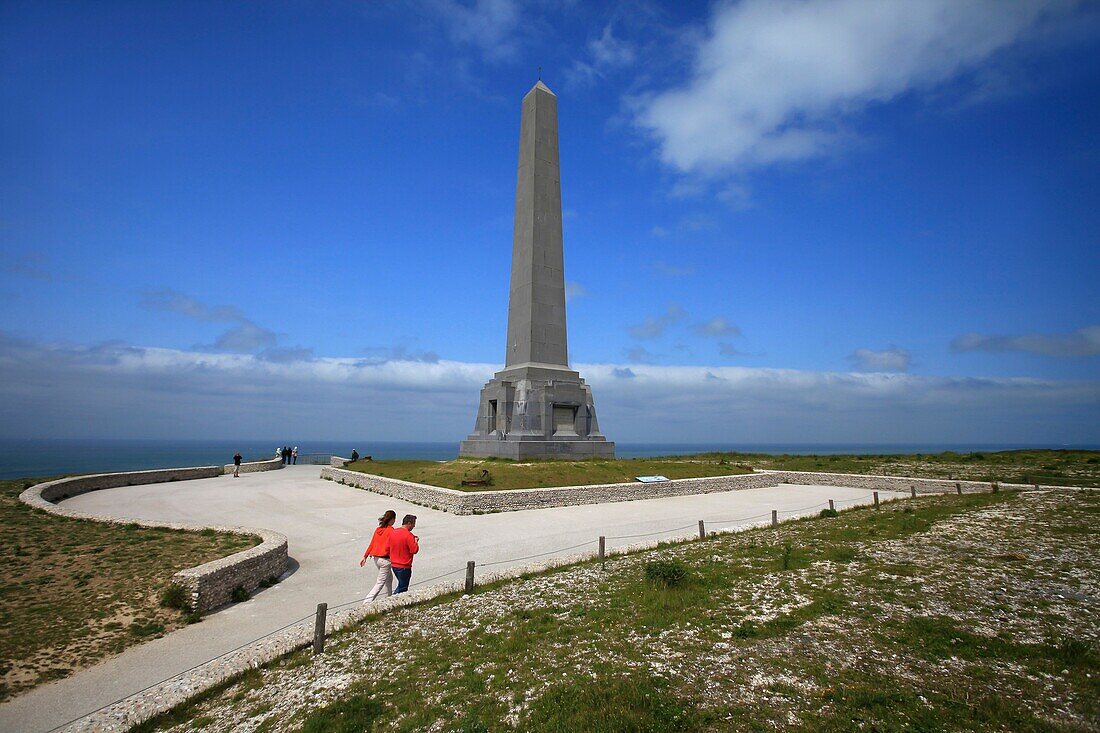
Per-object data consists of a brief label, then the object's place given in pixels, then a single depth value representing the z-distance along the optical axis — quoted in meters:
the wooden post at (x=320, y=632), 7.71
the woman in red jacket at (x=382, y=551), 9.48
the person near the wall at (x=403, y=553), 9.46
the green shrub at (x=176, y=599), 9.34
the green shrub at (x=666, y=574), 9.77
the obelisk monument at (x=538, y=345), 27.83
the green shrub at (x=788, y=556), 10.78
